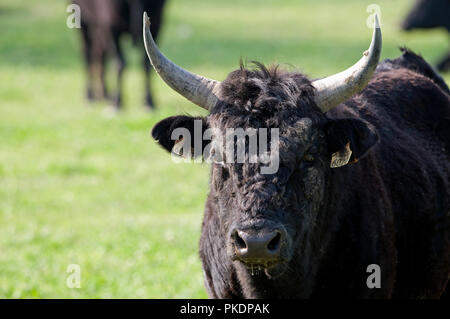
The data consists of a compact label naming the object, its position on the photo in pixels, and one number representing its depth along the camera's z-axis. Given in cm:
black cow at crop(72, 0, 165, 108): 1820
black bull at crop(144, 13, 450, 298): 490
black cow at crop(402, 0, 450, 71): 2372
